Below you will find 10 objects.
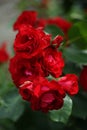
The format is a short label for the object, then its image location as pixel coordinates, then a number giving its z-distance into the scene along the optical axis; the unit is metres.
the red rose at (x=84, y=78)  0.84
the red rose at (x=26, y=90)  0.69
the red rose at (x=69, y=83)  0.72
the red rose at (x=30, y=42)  0.72
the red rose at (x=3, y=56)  1.27
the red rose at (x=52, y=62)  0.72
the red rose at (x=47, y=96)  0.68
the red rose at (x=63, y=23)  1.14
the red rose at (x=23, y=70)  0.72
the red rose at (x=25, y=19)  0.89
